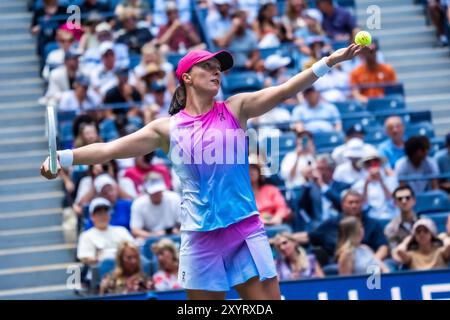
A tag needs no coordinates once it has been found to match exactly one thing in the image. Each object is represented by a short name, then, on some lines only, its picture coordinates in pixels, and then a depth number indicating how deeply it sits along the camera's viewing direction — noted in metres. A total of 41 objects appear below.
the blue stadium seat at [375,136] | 12.95
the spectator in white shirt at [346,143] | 12.34
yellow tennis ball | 6.86
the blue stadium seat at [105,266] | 10.91
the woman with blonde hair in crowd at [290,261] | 10.76
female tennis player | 7.05
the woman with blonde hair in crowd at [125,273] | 10.59
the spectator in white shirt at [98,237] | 11.28
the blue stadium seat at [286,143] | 12.62
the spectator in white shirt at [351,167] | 12.15
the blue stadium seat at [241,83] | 13.76
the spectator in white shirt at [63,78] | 13.77
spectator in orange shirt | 14.01
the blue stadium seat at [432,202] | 11.87
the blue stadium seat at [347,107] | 13.65
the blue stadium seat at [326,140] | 12.77
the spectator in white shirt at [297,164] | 12.15
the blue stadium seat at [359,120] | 13.16
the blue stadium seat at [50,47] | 14.48
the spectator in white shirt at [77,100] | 13.50
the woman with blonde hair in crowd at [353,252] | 10.88
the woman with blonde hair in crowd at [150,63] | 13.68
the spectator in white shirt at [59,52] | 14.07
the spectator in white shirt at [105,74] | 13.80
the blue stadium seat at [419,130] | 13.12
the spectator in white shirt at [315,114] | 13.15
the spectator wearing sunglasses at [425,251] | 10.83
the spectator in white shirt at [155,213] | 11.62
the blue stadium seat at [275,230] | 11.25
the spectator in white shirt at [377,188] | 11.73
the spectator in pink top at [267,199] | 11.60
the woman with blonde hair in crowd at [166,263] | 10.70
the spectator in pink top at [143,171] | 12.18
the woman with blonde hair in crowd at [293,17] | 14.93
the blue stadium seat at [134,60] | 14.21
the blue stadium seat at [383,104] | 13.77
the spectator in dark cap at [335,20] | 15.00
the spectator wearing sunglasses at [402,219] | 11.34
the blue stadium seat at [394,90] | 14.06
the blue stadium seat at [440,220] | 11.59
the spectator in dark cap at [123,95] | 13.31
